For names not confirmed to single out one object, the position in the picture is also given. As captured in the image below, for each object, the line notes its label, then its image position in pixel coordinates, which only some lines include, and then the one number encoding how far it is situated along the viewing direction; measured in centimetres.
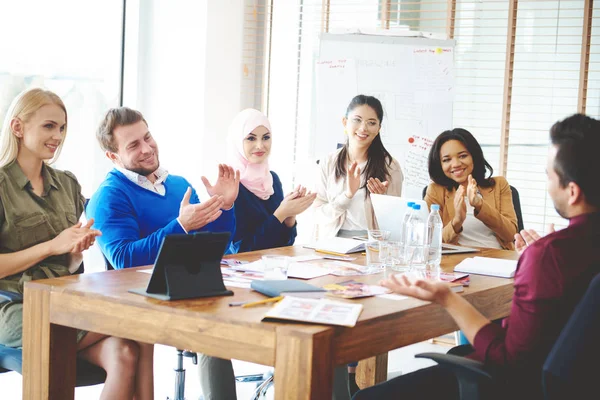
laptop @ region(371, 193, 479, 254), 292
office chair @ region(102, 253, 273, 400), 300
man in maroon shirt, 165
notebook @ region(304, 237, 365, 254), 295
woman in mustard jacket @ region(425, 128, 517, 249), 355
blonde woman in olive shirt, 230
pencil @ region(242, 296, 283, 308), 191
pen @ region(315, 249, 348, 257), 291
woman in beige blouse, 371
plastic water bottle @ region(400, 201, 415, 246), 290
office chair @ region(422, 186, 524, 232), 381
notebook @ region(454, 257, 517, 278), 260
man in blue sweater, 266
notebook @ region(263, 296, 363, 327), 175
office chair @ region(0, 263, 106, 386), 224
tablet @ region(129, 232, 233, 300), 195
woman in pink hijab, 330
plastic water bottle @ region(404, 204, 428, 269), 264
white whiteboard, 461
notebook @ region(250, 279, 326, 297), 204
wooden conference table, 168
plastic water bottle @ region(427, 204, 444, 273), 268
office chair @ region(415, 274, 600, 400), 152
